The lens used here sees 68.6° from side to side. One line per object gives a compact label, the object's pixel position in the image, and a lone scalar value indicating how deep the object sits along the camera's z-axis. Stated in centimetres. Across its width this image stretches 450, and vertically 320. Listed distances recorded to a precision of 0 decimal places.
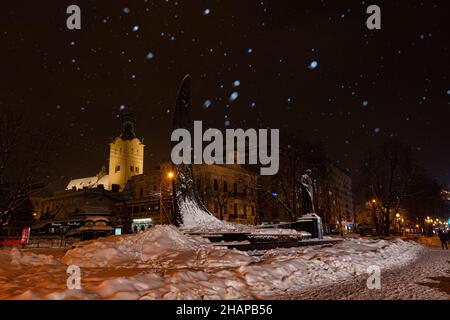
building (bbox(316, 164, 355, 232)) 5183
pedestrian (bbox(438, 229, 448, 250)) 2006
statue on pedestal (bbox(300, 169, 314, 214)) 1702
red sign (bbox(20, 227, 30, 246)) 2220
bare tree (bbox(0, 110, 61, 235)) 2264
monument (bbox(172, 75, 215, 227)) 1473
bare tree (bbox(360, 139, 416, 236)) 3481
